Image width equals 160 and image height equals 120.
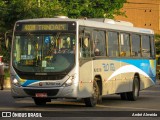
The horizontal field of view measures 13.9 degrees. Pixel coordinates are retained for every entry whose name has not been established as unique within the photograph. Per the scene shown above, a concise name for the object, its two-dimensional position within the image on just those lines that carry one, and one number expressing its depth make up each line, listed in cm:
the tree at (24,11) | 4703
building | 12025
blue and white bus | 2120
